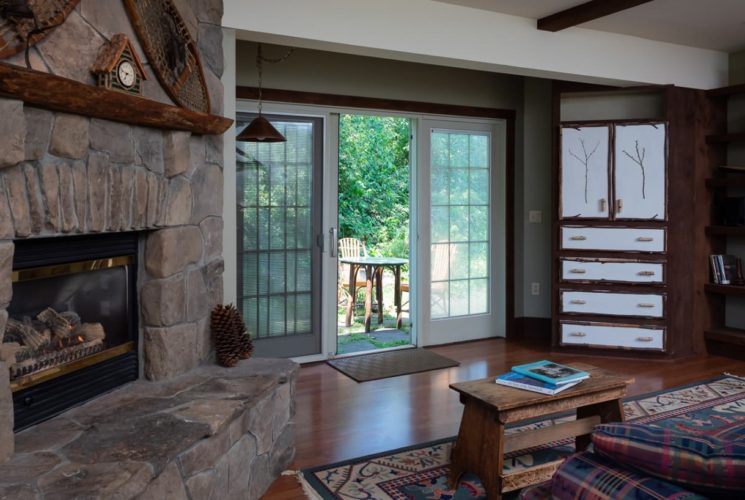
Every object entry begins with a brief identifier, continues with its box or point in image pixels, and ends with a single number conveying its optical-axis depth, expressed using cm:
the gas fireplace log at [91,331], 248
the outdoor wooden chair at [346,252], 747
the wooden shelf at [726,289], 493
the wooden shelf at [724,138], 492
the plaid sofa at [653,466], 122
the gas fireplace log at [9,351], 191
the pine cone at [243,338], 299
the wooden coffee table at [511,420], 242
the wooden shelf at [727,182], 491
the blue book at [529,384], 253
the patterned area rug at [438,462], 265
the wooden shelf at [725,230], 493
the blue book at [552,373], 260
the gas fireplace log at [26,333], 217
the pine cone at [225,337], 292
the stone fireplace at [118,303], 188
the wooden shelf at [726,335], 495
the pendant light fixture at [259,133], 401
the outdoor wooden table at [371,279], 628
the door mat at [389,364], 452
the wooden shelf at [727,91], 495
